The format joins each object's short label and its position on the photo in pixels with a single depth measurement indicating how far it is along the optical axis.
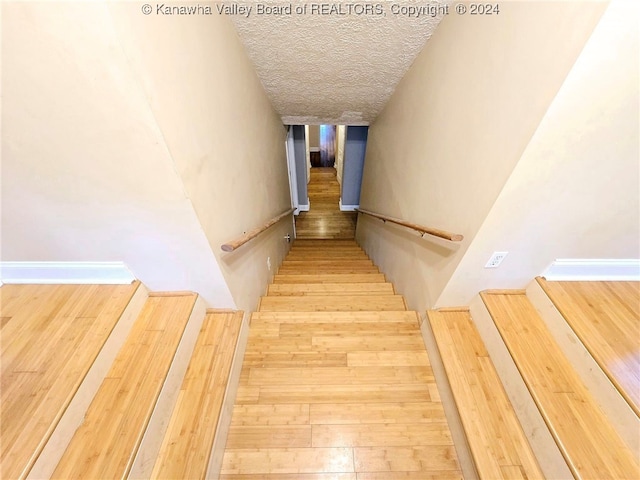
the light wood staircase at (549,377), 1.02
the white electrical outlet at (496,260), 1.30
